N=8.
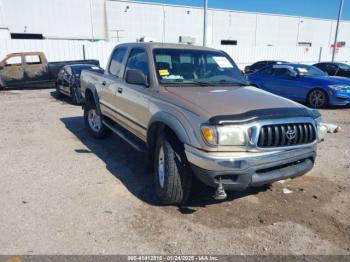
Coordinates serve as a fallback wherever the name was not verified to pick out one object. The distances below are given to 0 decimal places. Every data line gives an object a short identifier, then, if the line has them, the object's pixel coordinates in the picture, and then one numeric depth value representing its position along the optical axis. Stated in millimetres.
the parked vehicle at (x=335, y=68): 17219
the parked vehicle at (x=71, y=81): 10477
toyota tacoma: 3008
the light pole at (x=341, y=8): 23634
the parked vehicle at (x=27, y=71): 14203
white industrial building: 24953
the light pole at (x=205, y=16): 17234
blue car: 9750
